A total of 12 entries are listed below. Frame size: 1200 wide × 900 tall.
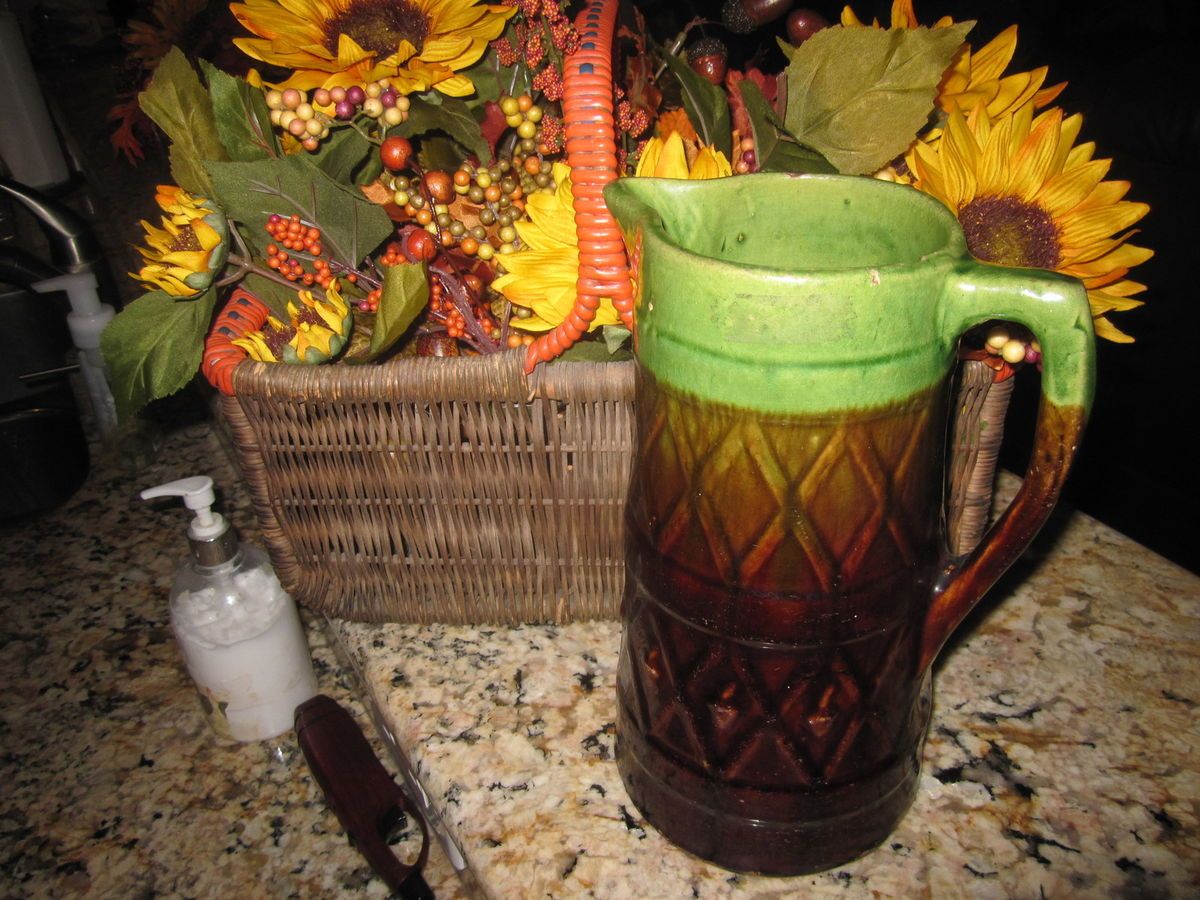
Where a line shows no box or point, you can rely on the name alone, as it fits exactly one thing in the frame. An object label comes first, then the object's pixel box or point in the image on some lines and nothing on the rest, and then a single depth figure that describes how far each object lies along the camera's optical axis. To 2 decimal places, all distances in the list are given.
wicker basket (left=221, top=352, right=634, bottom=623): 0.48
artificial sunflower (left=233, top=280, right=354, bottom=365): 0.49
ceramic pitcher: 0.28
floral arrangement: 0.41
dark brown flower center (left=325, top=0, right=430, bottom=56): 0.46
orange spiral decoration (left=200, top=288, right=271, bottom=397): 0.49
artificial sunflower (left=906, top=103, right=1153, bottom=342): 0.40
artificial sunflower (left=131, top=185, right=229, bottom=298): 0.47
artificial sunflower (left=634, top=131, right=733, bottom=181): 0.42
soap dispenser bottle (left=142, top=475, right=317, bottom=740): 0.52
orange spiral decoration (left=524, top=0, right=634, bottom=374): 0.36
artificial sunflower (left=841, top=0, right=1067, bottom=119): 0.45
